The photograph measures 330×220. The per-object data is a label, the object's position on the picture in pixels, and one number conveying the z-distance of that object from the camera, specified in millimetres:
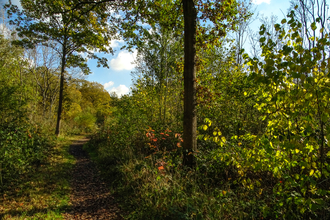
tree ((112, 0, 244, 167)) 4449
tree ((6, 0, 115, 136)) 5688
